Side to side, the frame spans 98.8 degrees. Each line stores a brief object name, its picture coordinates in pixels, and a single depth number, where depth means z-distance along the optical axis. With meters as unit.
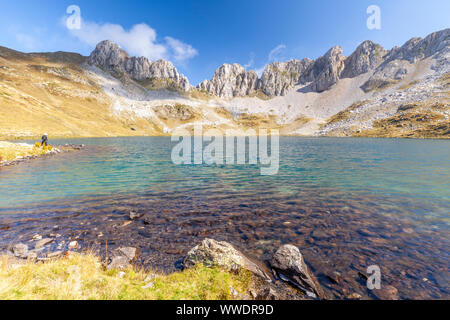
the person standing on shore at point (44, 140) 47.09
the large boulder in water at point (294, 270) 7.20
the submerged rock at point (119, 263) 7.95
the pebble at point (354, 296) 6.88
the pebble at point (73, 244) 9.79
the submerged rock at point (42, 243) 9.72
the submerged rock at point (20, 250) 8.71
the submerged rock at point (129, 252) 9.01
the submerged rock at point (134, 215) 13.30
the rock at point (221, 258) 7.78
